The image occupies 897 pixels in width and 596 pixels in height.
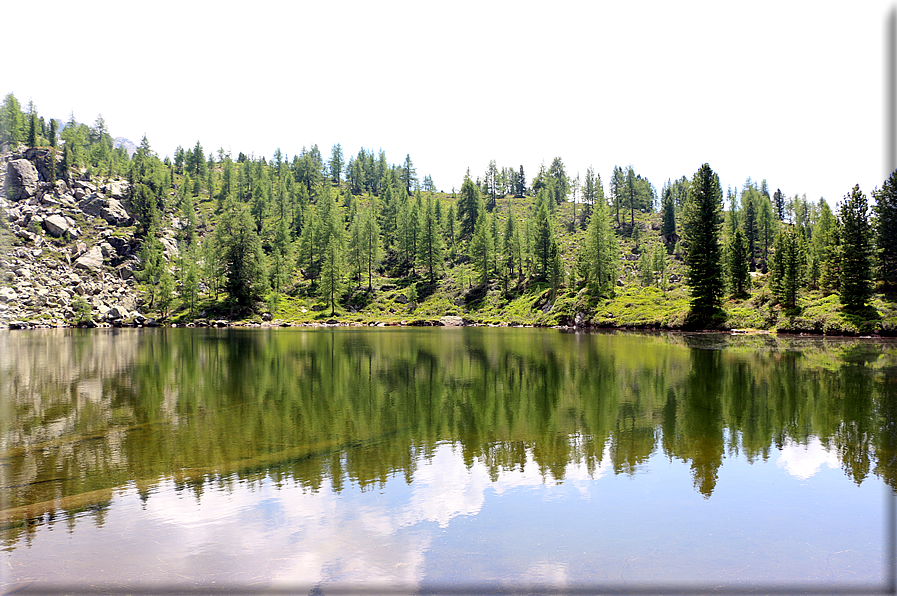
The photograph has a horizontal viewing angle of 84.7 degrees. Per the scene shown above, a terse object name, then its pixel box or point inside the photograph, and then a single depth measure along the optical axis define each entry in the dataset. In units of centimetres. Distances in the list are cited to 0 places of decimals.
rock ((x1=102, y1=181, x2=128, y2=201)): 16200
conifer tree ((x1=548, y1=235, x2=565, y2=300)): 10925
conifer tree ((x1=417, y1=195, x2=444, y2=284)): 14400
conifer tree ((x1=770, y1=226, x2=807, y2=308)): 6812
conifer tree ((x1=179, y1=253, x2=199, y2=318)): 12275
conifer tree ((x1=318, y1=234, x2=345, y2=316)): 12481
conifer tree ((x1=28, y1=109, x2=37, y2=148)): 16562
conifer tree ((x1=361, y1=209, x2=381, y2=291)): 13888
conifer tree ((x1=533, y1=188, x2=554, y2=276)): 12738
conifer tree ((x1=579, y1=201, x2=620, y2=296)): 10394
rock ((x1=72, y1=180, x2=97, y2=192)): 16012
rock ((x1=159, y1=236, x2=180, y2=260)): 15124
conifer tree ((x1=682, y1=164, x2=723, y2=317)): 7888
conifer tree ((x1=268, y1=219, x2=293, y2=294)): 13525
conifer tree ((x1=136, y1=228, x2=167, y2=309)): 12850
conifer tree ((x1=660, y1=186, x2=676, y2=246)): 17638
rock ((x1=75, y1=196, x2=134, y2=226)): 15400
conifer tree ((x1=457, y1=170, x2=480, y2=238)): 17112
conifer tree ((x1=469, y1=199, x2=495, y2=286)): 13438
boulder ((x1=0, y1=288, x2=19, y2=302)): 11594
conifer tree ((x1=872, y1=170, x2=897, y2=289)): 6353
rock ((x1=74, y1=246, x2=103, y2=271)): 13288
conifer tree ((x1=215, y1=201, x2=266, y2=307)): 12138
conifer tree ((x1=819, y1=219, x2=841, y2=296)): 6880
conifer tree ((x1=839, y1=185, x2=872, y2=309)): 6161
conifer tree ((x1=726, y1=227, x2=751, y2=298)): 9119
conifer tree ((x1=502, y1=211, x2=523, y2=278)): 12975
